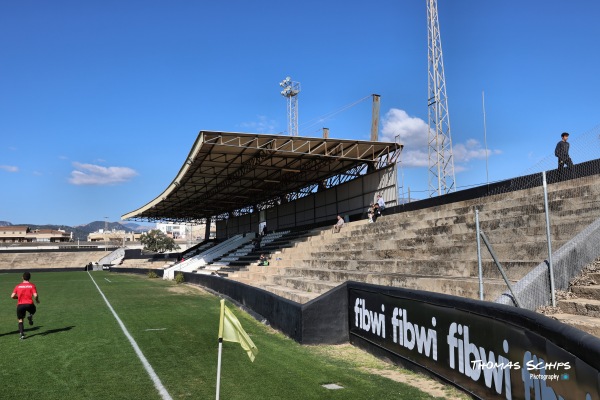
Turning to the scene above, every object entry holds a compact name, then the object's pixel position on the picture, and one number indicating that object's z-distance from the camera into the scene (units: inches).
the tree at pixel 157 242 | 5007.6
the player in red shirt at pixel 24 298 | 442.0
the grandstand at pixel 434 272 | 209.6
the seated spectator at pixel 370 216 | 908.0
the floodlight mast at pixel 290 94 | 2390.5
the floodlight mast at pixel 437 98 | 1355.8
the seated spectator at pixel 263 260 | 1035.7
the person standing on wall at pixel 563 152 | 462.3
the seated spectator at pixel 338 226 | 1024.9
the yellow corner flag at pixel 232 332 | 204.1
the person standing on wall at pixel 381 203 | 983.6
